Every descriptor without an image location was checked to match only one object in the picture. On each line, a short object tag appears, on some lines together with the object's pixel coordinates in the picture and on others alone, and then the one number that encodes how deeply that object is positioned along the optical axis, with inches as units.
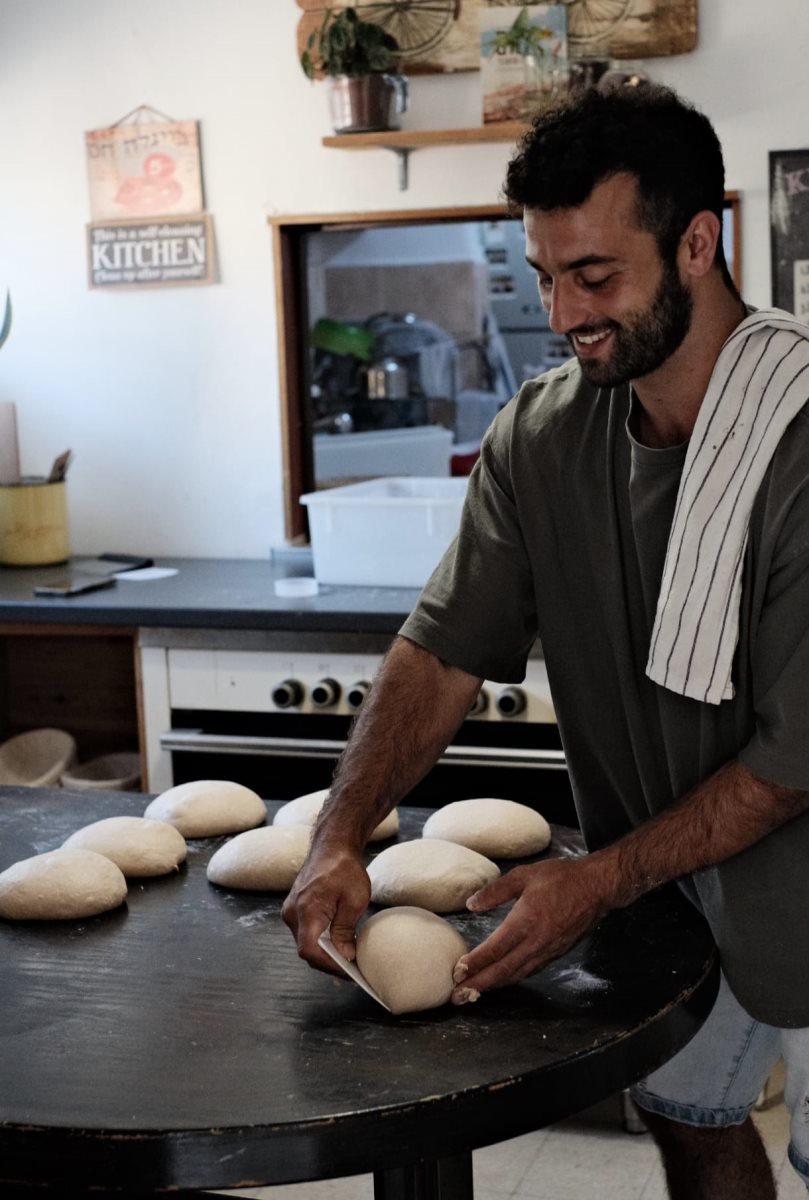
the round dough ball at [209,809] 72.9
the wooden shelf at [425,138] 119.0
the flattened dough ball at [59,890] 62.1
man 58.5
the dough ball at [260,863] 64.7
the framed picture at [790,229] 118.2
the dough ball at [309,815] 71.2
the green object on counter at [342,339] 137.5
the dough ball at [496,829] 69.4
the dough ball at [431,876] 62.7
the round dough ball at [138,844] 66.8
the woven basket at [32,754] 131.1
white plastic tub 116.8
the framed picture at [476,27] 118.3
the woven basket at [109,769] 130.3
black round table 45.3
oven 107.7
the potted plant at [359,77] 120.1
